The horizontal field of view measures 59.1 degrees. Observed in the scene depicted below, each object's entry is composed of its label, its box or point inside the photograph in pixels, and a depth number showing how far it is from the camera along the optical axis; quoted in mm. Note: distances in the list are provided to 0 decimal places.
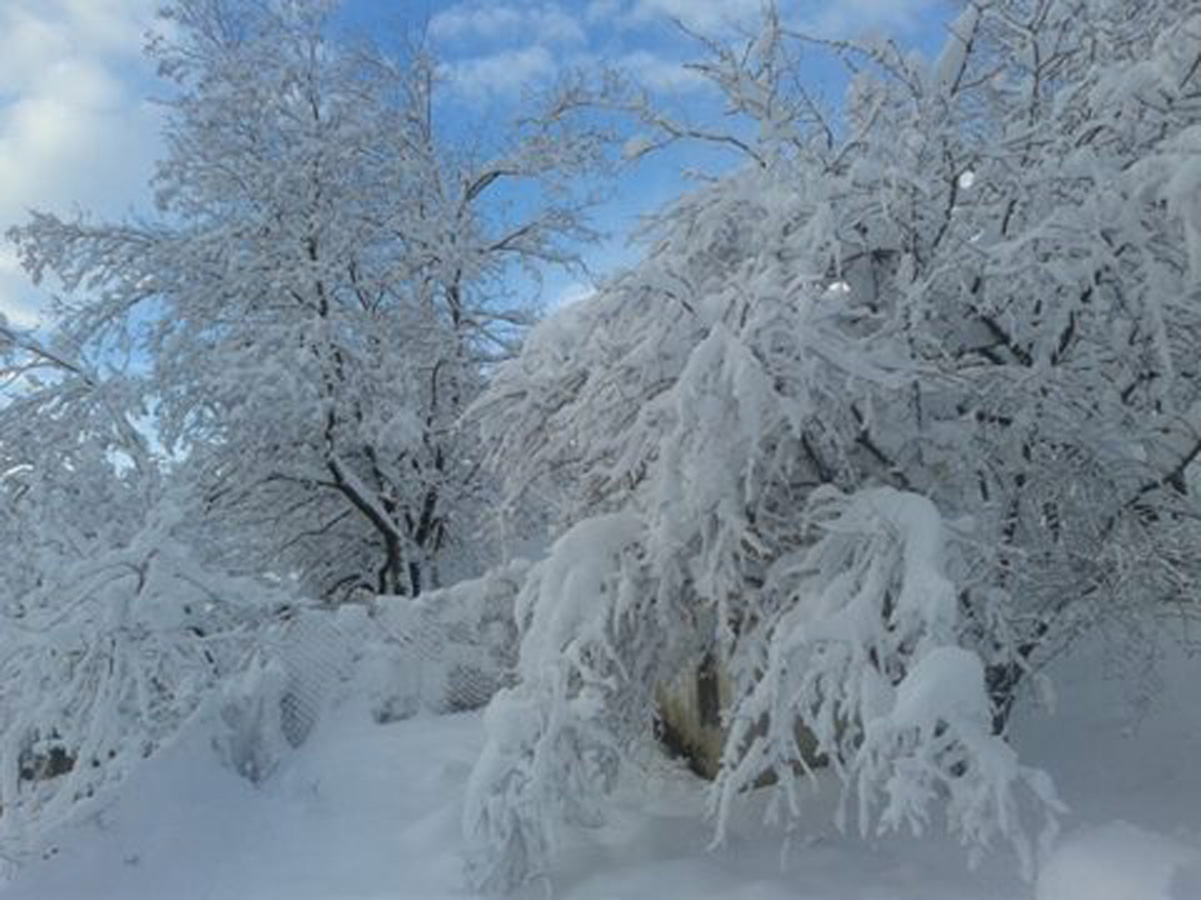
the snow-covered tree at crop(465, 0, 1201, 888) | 3943
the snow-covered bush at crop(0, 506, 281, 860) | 5449
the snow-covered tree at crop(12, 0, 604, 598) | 10688
